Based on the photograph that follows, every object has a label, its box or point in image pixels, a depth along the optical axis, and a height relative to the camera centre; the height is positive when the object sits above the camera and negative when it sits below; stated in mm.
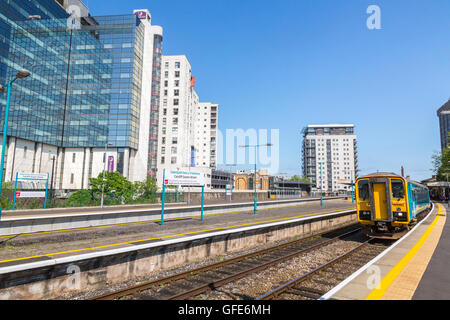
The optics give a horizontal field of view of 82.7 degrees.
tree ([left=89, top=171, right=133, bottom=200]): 38062 +166
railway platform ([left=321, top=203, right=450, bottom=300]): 5578 -2266
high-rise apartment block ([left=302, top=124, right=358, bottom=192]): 145250 +21415
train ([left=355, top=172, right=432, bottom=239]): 12805 -722
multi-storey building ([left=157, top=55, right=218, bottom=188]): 74875 +20773
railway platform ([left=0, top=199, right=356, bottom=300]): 6949 -2462
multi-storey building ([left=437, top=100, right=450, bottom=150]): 165850 +46045
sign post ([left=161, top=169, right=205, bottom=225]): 15961 +468
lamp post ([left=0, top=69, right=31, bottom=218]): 9930 +4268
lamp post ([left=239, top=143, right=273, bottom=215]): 24697 +4102
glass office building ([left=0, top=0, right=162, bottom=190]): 56625 +20878
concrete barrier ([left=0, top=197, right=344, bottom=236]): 12555 -2132
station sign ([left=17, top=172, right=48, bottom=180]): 20797 +531
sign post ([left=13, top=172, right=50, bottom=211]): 20453 -63
